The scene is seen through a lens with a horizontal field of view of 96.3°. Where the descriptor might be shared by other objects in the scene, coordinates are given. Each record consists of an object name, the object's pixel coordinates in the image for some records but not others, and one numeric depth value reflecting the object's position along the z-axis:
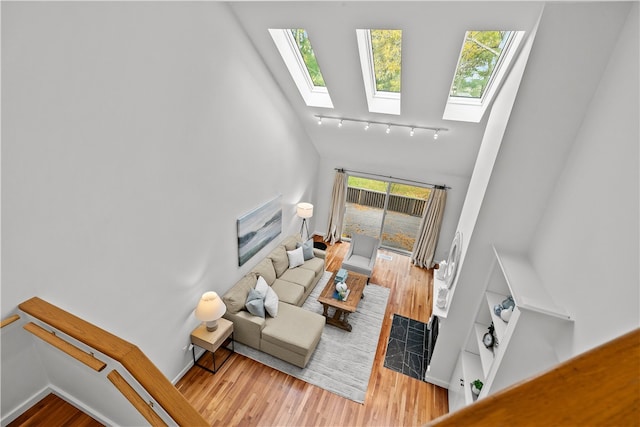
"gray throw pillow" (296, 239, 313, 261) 5.47
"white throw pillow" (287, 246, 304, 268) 5.20
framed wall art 4.16
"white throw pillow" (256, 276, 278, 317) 3.90
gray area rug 3.52
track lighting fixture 4.37
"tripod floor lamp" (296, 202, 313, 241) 5.79
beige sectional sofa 3.62
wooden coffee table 4.32
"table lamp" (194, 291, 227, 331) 3.18
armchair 5.58
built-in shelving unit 1.88
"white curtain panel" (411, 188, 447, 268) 6.02
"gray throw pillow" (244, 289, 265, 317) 3.79
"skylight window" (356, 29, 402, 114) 3.15
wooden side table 3.34
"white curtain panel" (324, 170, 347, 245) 6.76
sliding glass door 6.59
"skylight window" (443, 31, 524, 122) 2.85
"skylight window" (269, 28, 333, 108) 3.43
